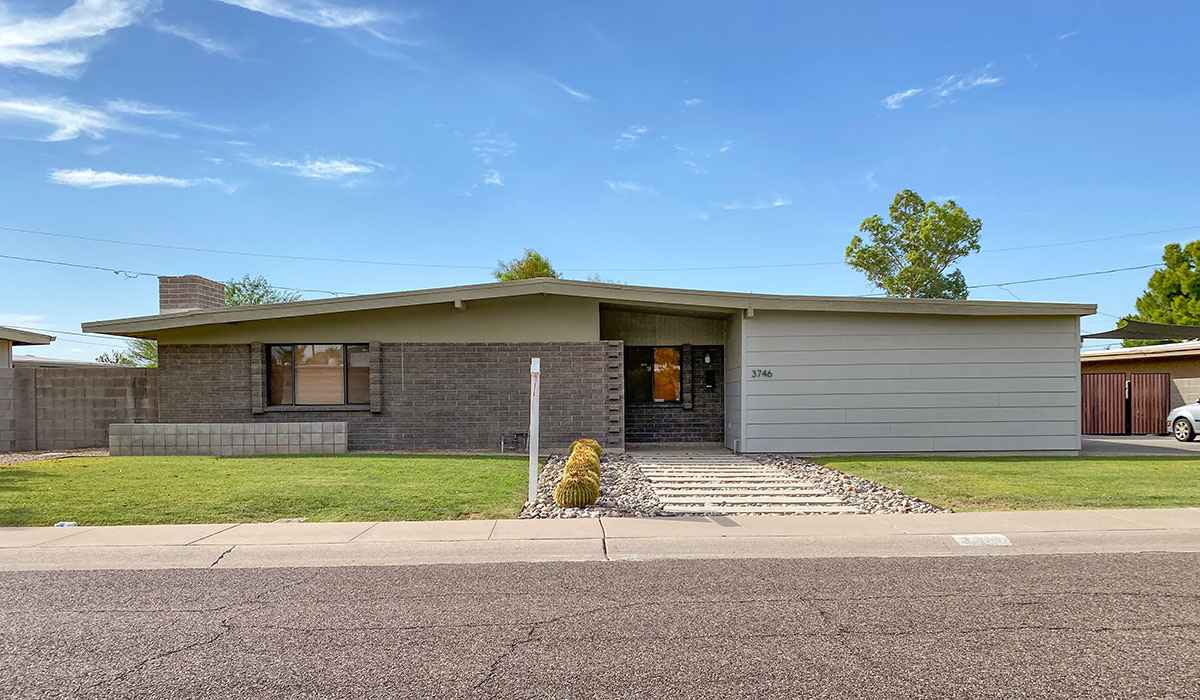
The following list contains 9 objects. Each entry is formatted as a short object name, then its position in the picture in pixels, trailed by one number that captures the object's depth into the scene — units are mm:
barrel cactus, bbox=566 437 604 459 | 13091
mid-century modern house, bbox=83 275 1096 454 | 14969
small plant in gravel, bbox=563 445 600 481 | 10102
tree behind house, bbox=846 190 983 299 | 38188
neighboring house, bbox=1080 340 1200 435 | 22875
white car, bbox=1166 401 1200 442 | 19516
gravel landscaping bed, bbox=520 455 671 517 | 9062
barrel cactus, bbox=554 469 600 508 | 9367
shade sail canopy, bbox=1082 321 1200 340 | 20891
